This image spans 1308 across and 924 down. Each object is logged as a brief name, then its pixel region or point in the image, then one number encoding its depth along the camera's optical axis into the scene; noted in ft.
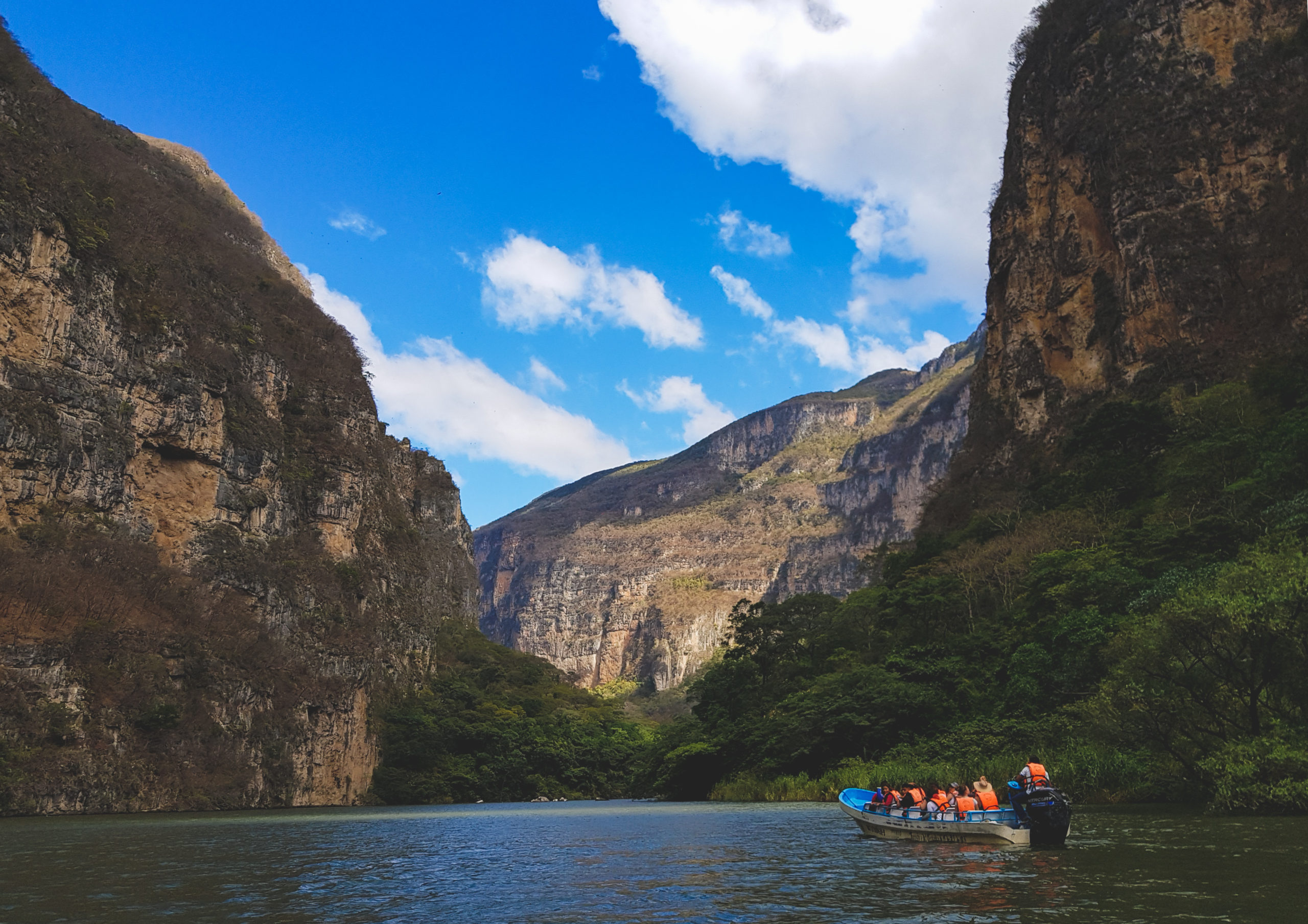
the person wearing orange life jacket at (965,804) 79.05
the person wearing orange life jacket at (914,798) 86.38
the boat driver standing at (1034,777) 71.41
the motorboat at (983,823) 69.41
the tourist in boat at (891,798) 87.30
